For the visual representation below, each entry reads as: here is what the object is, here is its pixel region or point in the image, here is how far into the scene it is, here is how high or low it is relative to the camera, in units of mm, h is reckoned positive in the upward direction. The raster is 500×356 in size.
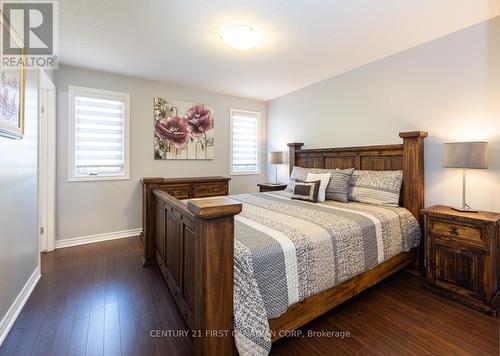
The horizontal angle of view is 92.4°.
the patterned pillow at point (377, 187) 2639 -121
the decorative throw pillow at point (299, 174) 3355 +26
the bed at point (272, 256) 1244 -541
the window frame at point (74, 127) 3307 +677
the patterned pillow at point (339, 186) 2887 -119
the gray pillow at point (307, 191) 2885 -184
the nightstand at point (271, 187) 4262 -205
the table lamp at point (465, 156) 2008 +183
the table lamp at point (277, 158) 4461 +333
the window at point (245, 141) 4781 +701
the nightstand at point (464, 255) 1924 -674
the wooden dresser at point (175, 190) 2713 -235
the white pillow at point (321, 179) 2926 -40
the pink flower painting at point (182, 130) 3965 +776
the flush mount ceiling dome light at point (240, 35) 2285 +1365
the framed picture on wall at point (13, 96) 1649 +574
